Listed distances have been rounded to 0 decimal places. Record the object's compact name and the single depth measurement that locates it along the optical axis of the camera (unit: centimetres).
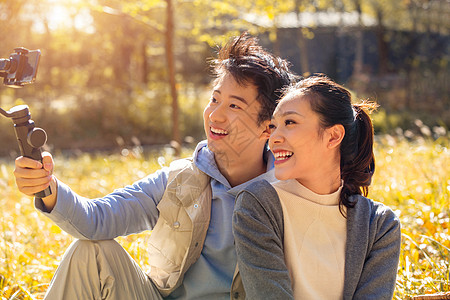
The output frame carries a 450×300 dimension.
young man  204
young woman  189
